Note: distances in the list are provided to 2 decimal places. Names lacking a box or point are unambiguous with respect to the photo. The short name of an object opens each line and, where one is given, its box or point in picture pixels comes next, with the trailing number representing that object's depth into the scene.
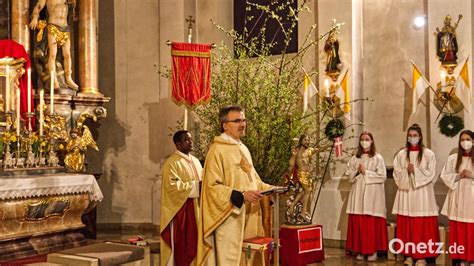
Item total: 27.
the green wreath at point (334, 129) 10.09
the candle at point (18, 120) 7.85
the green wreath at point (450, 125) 9.06
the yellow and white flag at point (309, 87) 9.97
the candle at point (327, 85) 10.28
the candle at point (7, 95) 8.61
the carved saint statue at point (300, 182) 8.68
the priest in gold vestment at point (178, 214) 6.82
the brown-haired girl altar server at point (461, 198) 7.97
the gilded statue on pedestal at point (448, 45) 9.16
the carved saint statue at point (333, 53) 10.29
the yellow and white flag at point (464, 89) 8.87
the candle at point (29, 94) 8.16
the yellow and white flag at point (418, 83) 9.37
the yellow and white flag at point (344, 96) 10.10
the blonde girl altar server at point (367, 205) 8.94
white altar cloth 7.35
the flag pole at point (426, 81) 9.34
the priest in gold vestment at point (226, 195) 5.00
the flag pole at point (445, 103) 9.02
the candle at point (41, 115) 8.23
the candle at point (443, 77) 9.27
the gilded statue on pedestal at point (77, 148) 9.38
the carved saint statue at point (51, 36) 10.27
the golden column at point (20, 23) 10.00
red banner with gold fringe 9.12
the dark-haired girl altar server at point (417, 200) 8.45
